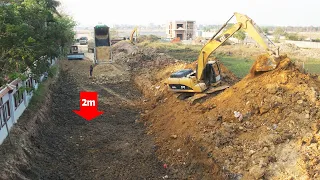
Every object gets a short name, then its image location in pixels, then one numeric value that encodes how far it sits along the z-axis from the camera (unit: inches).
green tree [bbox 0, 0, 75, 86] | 471.2
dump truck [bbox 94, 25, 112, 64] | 1176.2
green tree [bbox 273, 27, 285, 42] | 3153.5
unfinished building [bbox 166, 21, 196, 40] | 3326.8
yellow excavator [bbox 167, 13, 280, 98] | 524.1
